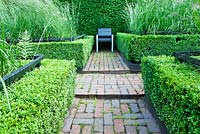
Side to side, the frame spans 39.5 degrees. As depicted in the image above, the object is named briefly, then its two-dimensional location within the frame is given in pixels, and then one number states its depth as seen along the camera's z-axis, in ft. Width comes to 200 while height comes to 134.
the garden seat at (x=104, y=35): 32.89
